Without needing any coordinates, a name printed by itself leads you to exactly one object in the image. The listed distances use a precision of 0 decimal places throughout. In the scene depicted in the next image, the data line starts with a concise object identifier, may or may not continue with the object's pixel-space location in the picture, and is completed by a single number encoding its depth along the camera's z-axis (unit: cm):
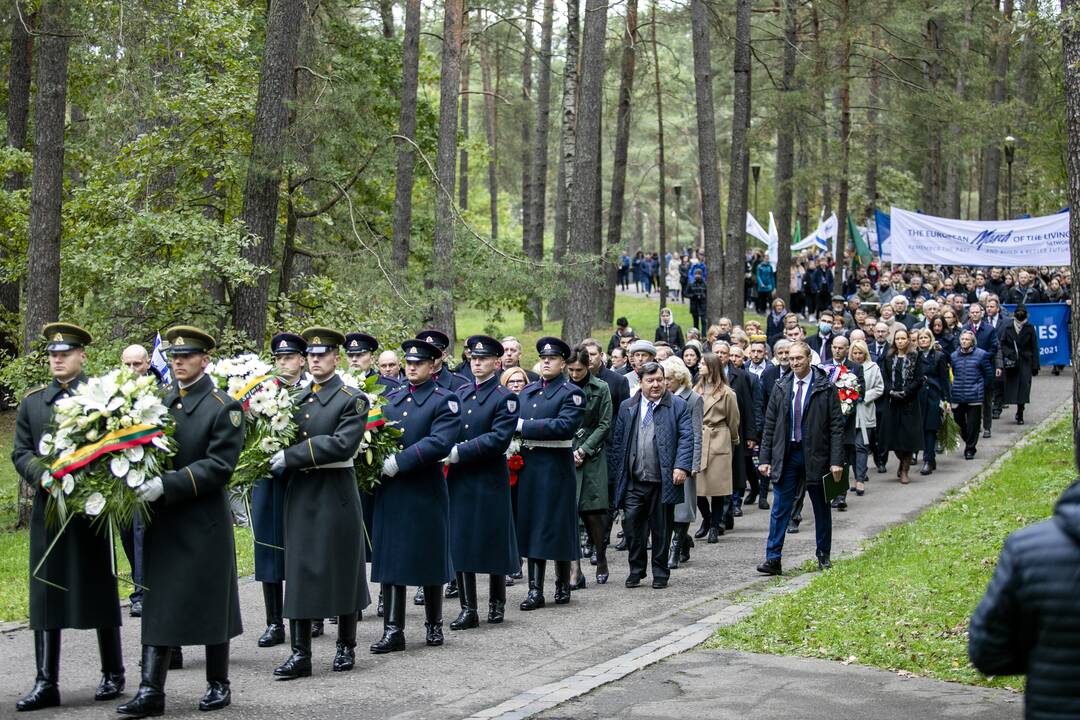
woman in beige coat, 1443
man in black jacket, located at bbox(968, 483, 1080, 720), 396
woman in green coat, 1254
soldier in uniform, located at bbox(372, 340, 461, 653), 958
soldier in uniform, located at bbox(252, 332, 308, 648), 981
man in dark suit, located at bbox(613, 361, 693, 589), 1193
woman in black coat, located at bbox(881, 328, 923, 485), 1791
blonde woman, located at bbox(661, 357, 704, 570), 1266
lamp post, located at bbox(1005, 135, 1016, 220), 3758
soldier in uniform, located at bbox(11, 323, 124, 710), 798
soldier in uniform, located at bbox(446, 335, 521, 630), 1042
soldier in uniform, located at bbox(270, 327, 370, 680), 860
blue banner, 2780
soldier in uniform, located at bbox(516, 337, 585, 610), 1133
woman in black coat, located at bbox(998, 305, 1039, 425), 2203
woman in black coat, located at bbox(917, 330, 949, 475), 1827
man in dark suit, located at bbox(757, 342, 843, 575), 1208
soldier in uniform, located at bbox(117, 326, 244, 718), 772
